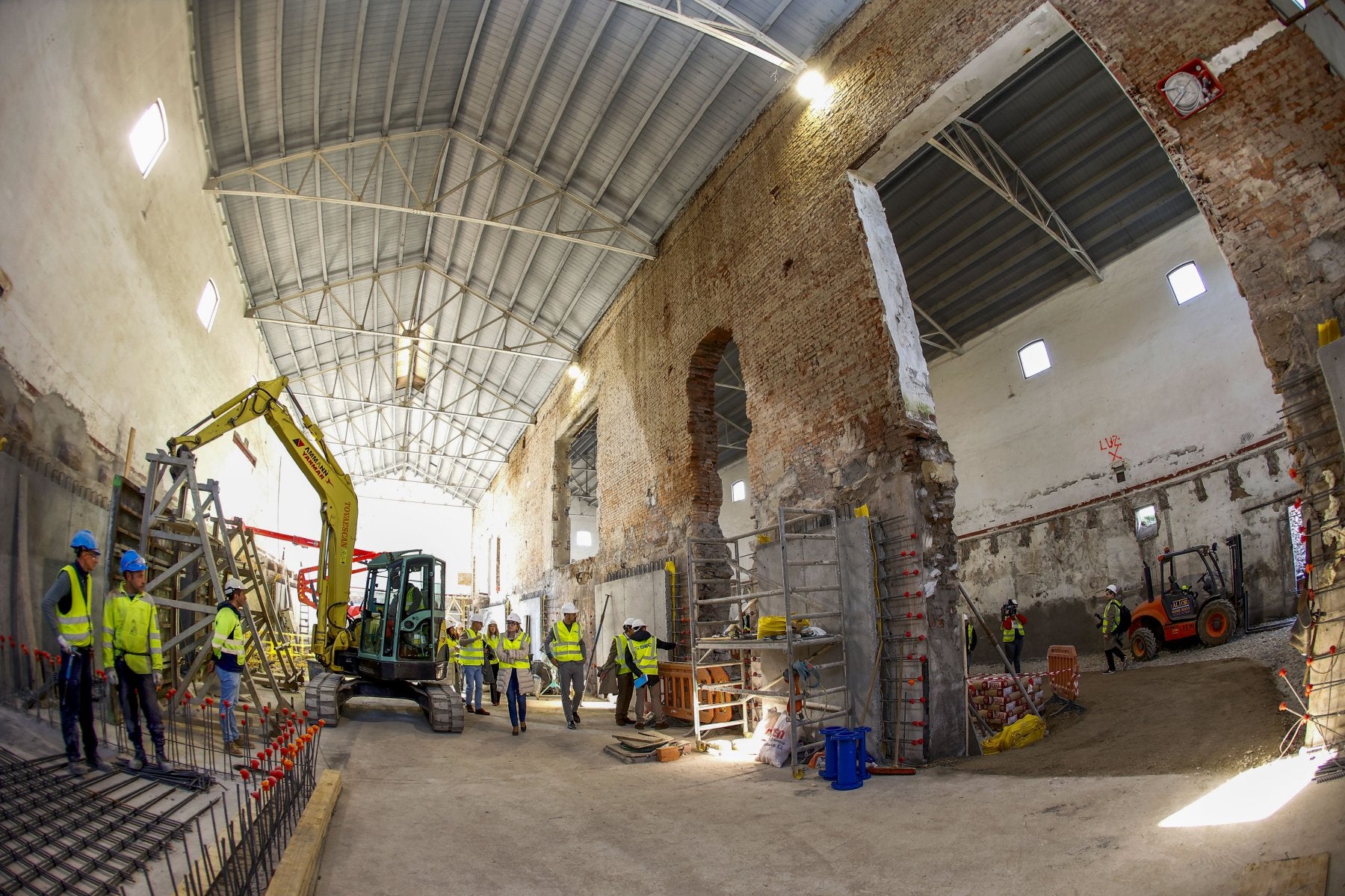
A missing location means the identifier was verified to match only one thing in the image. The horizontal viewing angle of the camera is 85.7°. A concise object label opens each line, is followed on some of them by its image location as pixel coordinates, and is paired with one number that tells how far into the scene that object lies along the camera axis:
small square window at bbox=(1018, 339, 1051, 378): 16.36
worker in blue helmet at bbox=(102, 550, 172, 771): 5.45
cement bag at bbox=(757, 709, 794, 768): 7.57
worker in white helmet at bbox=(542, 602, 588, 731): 10.23
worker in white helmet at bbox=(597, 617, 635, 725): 10.52
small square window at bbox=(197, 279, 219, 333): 13.79
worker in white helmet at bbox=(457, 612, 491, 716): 11.57
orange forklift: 11.69
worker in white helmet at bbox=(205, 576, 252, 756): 6.75
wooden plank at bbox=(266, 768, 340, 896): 3.19
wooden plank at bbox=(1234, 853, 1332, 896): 2.88
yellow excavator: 10.01
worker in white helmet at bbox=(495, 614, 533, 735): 9.99
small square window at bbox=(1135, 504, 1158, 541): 13.91
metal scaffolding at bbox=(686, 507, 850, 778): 7.67
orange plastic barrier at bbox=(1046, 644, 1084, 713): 8.77
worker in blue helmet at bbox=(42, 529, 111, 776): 5.07
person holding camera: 12.80
